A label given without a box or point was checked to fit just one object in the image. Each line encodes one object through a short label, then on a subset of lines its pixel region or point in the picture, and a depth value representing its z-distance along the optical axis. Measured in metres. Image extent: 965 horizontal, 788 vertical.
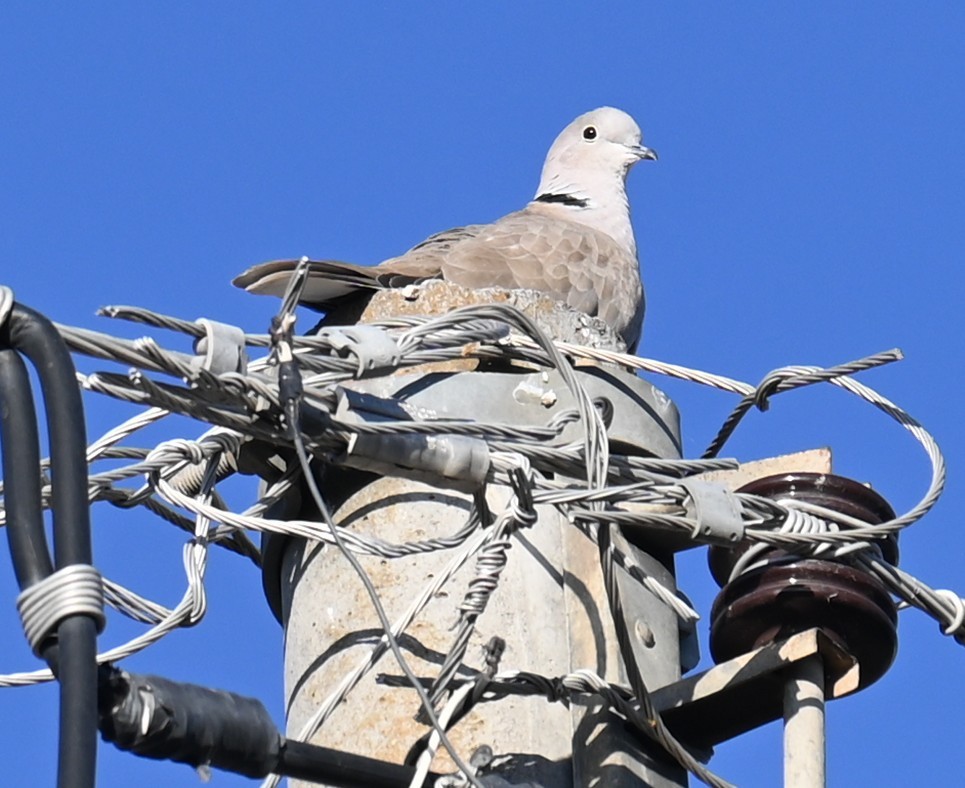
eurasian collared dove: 11.13
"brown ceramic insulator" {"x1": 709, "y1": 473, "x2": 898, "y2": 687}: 7.56
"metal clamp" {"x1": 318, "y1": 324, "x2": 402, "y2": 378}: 7.08
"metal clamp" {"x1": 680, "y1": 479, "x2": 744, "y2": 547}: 7.41
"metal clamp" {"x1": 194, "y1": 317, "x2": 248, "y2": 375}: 6.76
